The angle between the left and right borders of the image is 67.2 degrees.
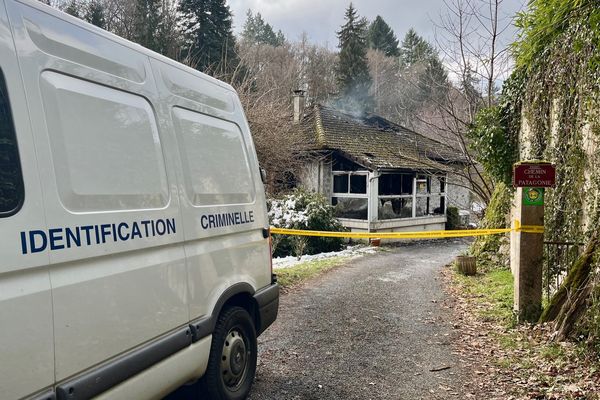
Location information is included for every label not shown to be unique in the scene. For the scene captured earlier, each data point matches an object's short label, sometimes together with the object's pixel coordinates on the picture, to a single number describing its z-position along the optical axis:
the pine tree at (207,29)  27.14
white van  1.92
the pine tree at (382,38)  53.50
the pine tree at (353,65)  40.62
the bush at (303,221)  14.20
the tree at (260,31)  49.56
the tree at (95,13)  22.22
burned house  17.95
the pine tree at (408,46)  47.92
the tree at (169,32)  23.86
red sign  5.51
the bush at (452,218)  21.98
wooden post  5.56
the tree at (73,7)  19.58
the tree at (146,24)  23.62
